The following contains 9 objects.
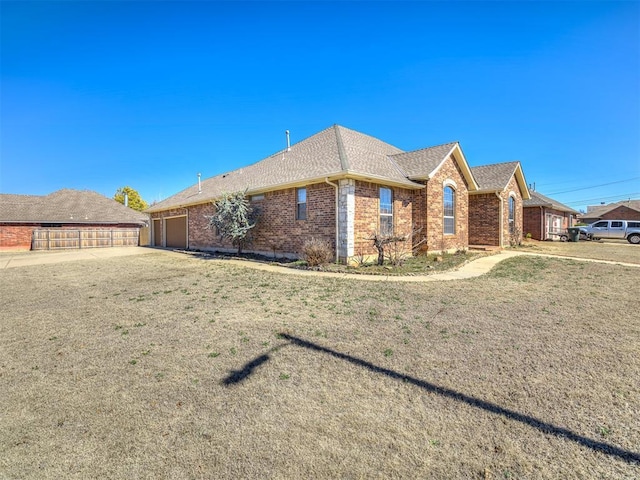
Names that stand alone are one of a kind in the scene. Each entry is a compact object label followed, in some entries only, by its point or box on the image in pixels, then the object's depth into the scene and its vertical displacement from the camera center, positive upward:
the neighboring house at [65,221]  24.89 +1.27
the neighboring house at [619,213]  47.08 +2.61
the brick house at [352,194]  11.58 +1.66
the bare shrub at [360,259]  11.42 -1.00
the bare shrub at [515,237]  19.22 -0.38
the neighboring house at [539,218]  24.42 +1.06
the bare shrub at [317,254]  11.05 -0.74
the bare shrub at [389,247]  11.05 -0.56
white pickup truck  24.38 -0.02
